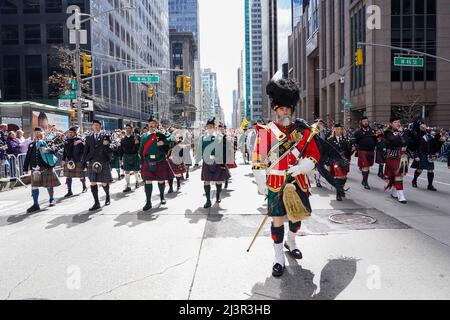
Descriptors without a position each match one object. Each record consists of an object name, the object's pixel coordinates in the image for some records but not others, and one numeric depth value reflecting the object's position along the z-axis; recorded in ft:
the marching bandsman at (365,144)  35.22
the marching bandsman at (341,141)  33.52
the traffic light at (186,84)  89.04
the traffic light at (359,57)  71.00
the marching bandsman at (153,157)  27.84
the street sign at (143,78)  78.17
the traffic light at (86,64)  66.45
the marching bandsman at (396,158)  28.47
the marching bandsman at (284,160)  14.89
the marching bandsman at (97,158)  27.99
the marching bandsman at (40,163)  28.78
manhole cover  22.13
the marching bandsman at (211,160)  28.45
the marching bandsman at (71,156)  34.31
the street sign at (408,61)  65.00
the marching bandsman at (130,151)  40.24
